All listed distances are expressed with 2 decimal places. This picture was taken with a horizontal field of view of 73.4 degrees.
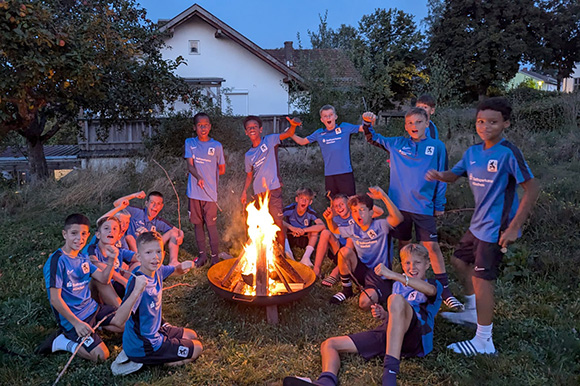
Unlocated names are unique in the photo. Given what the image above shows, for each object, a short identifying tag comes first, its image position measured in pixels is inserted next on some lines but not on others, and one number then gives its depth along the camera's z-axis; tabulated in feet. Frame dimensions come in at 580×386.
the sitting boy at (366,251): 13.93
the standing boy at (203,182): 18.31
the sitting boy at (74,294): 10.93
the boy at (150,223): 16.63
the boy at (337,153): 17.99
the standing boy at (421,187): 13.51
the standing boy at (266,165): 18.56
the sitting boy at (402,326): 10.09
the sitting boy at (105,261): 12.66
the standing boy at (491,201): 10.16
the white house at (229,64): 64.95
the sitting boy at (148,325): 10.09
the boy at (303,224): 18.37
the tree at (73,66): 20.54
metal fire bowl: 12.57
